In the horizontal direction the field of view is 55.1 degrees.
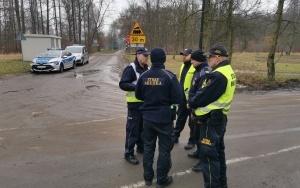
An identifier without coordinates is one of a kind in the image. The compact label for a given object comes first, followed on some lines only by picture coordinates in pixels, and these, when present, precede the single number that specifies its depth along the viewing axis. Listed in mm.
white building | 25406
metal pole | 13321
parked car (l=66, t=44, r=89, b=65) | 25059
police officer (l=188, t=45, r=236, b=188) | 3586
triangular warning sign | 11492
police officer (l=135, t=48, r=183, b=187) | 3945
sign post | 11453
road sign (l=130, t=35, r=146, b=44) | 11436
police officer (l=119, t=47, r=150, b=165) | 4758
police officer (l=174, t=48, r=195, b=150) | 5496
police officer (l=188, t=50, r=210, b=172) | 4570
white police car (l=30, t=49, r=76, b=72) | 18438
